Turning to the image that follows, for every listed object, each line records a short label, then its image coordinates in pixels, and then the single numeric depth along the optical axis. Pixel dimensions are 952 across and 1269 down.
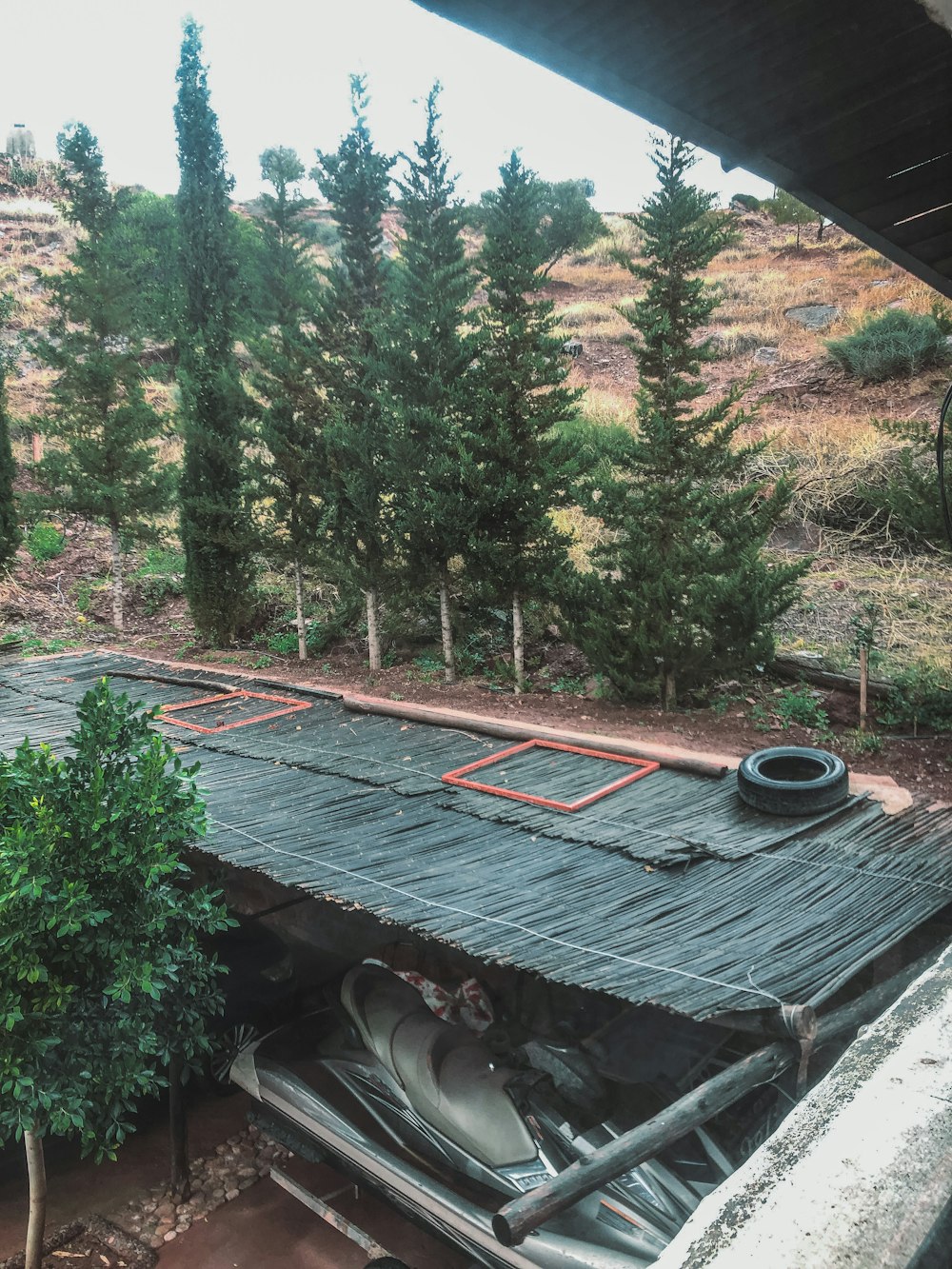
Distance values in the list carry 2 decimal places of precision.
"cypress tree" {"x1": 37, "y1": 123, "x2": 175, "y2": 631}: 14.48
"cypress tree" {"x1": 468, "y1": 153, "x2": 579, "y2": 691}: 9.88
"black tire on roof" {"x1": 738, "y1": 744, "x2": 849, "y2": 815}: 5.16
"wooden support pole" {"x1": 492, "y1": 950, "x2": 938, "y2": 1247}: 2.79
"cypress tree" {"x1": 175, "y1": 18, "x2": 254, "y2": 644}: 13.93
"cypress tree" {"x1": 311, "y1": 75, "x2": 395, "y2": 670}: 11.36
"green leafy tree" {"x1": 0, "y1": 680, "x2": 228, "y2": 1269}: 3.91
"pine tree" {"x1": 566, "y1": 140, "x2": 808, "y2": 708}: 9.11
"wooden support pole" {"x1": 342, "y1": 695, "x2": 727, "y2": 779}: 6.16
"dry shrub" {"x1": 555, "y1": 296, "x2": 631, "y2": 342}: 26.95
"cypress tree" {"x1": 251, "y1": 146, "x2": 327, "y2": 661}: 12.18
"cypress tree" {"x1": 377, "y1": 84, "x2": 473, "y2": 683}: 10.24
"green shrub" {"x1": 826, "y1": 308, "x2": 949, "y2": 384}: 17.56
